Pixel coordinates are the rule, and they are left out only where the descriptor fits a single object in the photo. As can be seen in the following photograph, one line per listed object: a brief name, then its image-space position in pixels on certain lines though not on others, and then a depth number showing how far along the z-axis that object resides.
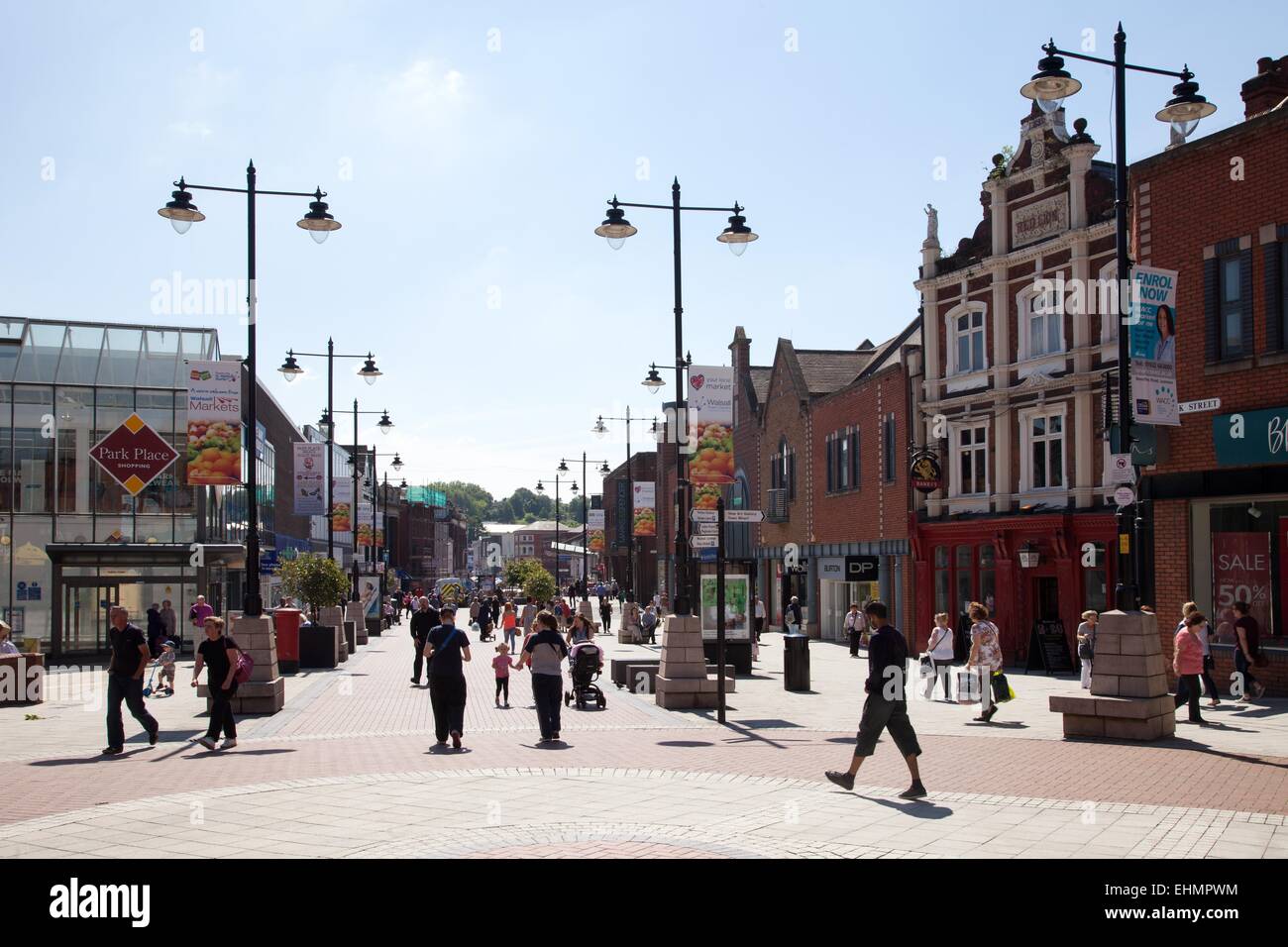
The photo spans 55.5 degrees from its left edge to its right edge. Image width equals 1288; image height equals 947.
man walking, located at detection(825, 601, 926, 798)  10.44
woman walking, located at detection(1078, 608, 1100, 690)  19.17
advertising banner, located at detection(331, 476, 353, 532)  44.38
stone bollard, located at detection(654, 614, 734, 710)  18.41
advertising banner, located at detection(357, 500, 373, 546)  54.38
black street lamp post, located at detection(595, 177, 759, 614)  18.75
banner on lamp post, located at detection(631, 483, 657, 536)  46.06
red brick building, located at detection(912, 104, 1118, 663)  27.47
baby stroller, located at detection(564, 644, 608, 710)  19.00
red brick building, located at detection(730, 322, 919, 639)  36.19
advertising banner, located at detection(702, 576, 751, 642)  25.83
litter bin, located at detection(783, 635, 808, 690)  21.88
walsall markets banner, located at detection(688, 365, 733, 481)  19.05
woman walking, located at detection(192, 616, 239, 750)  14.36
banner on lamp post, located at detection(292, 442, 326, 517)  35.47
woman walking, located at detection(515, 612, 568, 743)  14.51
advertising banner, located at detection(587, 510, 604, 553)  60.08
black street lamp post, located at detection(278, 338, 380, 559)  35.66
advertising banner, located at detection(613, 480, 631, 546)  82.06
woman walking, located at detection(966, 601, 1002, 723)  16.91
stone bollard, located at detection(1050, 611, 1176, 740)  14.21
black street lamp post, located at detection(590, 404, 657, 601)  53.15
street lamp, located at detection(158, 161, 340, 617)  17.72
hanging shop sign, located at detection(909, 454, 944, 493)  32.06
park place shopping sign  30.78
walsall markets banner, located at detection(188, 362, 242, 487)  19.61
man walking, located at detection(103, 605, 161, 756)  13.87
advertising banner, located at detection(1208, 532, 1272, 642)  19.89
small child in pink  19.81
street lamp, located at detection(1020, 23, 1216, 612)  14.98
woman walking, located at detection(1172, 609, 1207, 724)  15.84
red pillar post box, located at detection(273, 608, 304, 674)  27.78
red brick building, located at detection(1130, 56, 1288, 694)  19.23
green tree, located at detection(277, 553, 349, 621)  32.22
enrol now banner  15.75
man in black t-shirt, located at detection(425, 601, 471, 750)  14.17
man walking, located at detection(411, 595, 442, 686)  23.64
